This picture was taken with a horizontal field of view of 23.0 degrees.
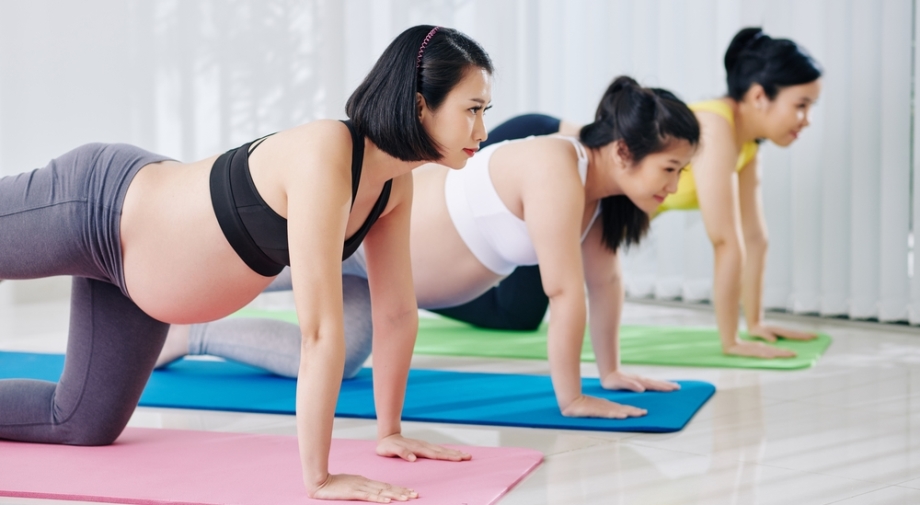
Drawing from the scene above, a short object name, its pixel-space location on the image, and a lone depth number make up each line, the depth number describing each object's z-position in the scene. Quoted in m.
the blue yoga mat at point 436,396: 4.25
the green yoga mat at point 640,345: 4.88
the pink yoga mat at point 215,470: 3.77
